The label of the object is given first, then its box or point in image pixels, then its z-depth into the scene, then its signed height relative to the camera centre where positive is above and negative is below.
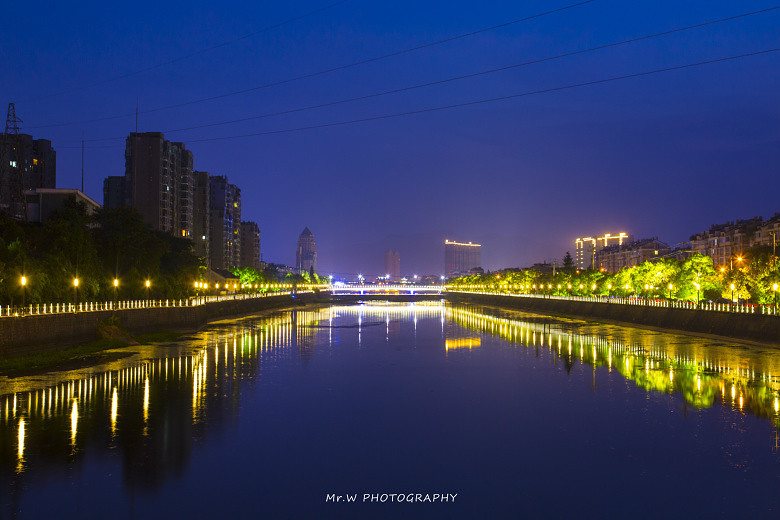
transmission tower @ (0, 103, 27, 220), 55.91 +11.99
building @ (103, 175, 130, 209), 145.00 +20.71
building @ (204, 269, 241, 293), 122.97 +0.75
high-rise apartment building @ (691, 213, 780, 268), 129.61 +9.17
